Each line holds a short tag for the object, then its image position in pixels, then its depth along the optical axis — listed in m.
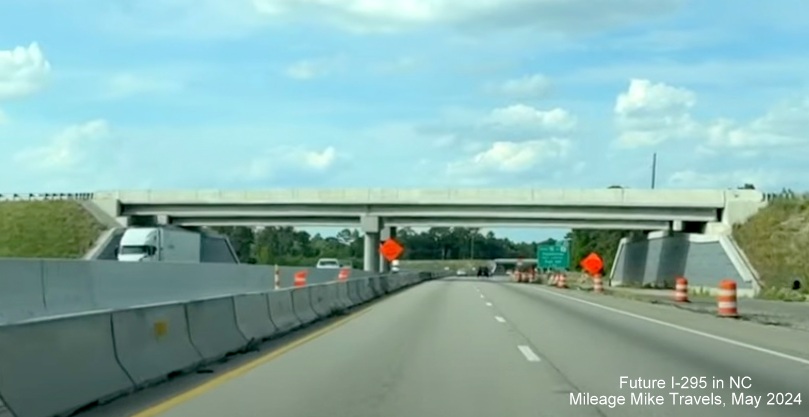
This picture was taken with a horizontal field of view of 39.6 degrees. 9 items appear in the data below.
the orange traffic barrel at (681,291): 44.84
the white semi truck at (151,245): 59.19
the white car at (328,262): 91.34
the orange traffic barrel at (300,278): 48.84
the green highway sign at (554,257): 106.44
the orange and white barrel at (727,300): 31.89
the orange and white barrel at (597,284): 63.36
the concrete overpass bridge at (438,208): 88.19
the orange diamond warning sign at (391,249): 76.62
